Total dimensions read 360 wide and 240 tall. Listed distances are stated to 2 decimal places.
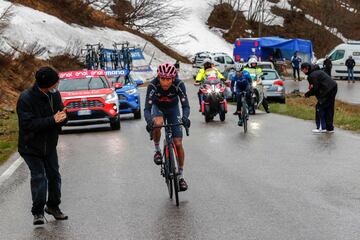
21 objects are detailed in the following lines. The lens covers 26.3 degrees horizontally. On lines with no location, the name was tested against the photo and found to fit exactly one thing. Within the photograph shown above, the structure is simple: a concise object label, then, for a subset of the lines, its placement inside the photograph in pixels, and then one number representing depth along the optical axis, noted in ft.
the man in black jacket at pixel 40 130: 27.94
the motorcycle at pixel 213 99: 74.18
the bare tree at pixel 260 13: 299.83
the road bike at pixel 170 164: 31.55
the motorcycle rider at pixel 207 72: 75.25
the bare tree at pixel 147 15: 250.16
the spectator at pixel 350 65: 156.54
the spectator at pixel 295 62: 165.78
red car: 69.62
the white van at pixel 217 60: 184.55
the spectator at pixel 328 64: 149.98
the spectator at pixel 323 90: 60.03
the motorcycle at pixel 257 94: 83.23
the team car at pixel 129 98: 82.94
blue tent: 179.32
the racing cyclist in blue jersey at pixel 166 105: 32.94
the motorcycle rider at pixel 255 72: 81.05
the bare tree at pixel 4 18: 105.79
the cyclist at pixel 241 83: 66.59
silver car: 102.17
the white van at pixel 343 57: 164.66
